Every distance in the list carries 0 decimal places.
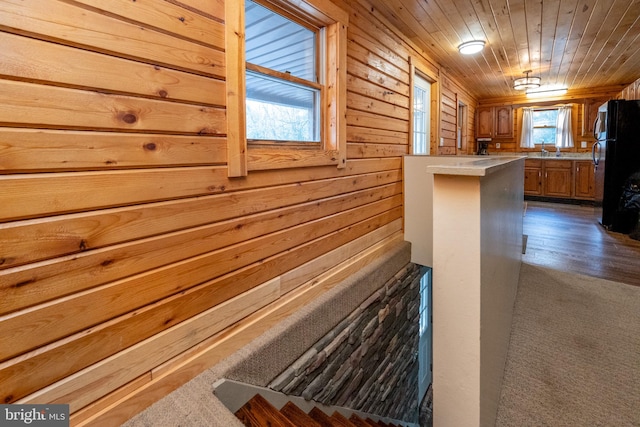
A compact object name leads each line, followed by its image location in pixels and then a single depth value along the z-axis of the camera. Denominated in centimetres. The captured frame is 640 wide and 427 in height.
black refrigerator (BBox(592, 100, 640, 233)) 447
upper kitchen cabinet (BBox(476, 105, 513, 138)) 789
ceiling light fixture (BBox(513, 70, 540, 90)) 550
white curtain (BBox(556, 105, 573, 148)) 730
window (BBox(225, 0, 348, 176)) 171
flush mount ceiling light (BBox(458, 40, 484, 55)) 393
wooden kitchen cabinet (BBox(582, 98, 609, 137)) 696
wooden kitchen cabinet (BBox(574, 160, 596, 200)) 671
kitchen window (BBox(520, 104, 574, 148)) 735
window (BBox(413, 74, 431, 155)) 453
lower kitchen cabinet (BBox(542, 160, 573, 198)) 698
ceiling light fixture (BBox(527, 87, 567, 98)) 679
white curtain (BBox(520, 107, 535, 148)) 770
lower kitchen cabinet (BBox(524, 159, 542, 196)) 729
